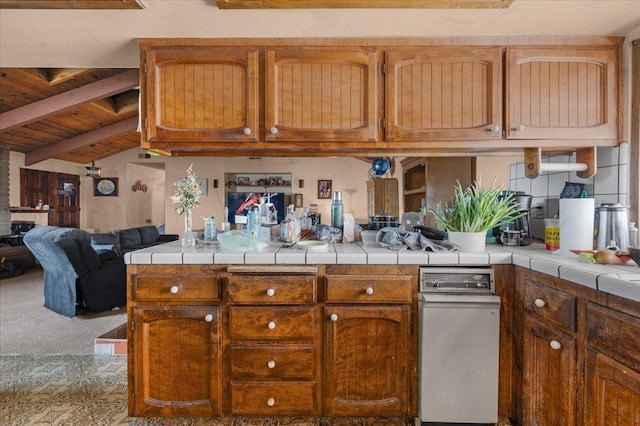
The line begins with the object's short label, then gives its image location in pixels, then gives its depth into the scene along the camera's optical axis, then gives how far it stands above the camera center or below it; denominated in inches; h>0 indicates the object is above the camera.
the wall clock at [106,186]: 351.3 +24.1
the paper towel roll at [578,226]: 65.0 -2.9
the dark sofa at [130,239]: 172.7 -17.4
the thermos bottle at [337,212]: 89.5 -0.5
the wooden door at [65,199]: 311.8 +10.4
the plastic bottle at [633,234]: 65.5 -4.6
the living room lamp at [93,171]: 277.0 +31.1
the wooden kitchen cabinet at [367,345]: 63.9 -24.7
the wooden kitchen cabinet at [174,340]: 64.2 -24.0
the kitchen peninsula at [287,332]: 64.0 -22.3
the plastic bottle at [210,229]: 84.3 -4.6
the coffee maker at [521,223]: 77.8 -2.9
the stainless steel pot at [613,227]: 64.4 -3.1
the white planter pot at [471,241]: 68.9 -6.1
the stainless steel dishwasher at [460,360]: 62.6 -26.8
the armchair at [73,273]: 137.1 -26.0
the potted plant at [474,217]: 69.4 -1.4
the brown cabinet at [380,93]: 72.8 +24.6
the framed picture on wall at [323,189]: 320.5 +19.3
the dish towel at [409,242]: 67.5 -6.5
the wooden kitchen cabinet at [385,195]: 186.9 +8.1
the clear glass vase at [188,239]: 75.4 -6.3
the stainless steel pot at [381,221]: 90.6 -2.9
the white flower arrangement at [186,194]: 78.3 +3.6
